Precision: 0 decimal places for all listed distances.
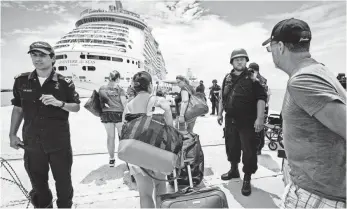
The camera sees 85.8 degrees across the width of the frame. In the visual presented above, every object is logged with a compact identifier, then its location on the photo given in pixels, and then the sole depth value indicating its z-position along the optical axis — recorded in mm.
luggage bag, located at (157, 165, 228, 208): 1449
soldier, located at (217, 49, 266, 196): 2696
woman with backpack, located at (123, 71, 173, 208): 1839
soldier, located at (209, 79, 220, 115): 9860
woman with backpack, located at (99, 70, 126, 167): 3383
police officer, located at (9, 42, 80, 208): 1979
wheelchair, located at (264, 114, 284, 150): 4281
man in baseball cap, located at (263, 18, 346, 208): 873
